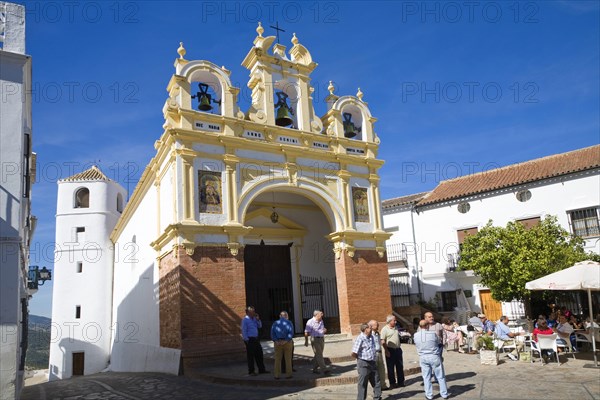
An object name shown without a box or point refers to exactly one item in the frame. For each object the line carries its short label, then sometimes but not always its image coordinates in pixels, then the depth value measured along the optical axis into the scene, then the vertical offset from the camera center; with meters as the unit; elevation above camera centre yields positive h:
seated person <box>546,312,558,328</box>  14.90 -1.32
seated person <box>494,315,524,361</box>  12.85 -1.49
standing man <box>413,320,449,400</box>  8.55 -1.24
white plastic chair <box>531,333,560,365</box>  11.71 -1.53
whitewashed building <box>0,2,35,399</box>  9.04 +2.58
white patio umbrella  11.33 -0.07
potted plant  11.94 -1.69
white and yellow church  13.84 +2.65
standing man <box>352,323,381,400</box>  8.29 -1.27
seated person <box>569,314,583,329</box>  14.91 -1.43
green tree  17.45 +0.88
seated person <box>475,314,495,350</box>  14.46 -1.38
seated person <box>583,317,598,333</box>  12.71 -1.37
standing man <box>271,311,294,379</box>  10.76 -1.03
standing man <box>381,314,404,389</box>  9.87 -1.35
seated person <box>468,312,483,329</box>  15.89 -1.29
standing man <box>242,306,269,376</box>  11.23 -1.11
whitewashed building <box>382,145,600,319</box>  22.19 +3.33
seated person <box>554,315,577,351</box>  12.51 -1.46
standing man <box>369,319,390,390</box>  9.53 -1.46
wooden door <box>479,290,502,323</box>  23.53 -1.19
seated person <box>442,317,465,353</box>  14.95 -1.58
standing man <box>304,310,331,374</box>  10.91 -1.02
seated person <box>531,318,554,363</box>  12.03 -1.30
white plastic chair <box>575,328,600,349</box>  12.47 -1.52
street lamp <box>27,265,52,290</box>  24.92 +1.61
